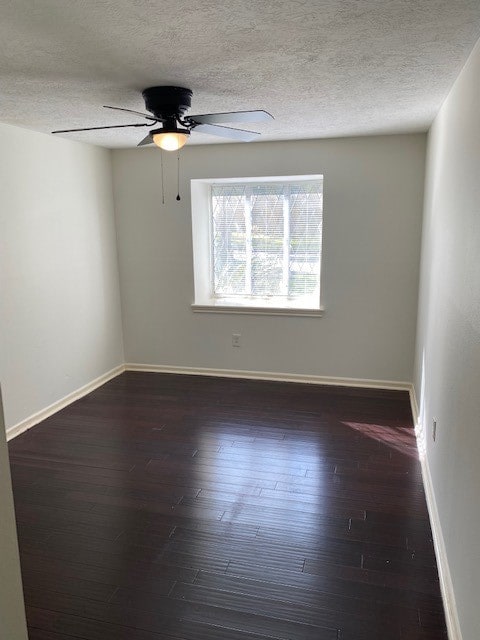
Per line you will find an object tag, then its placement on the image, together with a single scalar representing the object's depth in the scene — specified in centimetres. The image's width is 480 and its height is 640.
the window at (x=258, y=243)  481
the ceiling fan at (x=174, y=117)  259
